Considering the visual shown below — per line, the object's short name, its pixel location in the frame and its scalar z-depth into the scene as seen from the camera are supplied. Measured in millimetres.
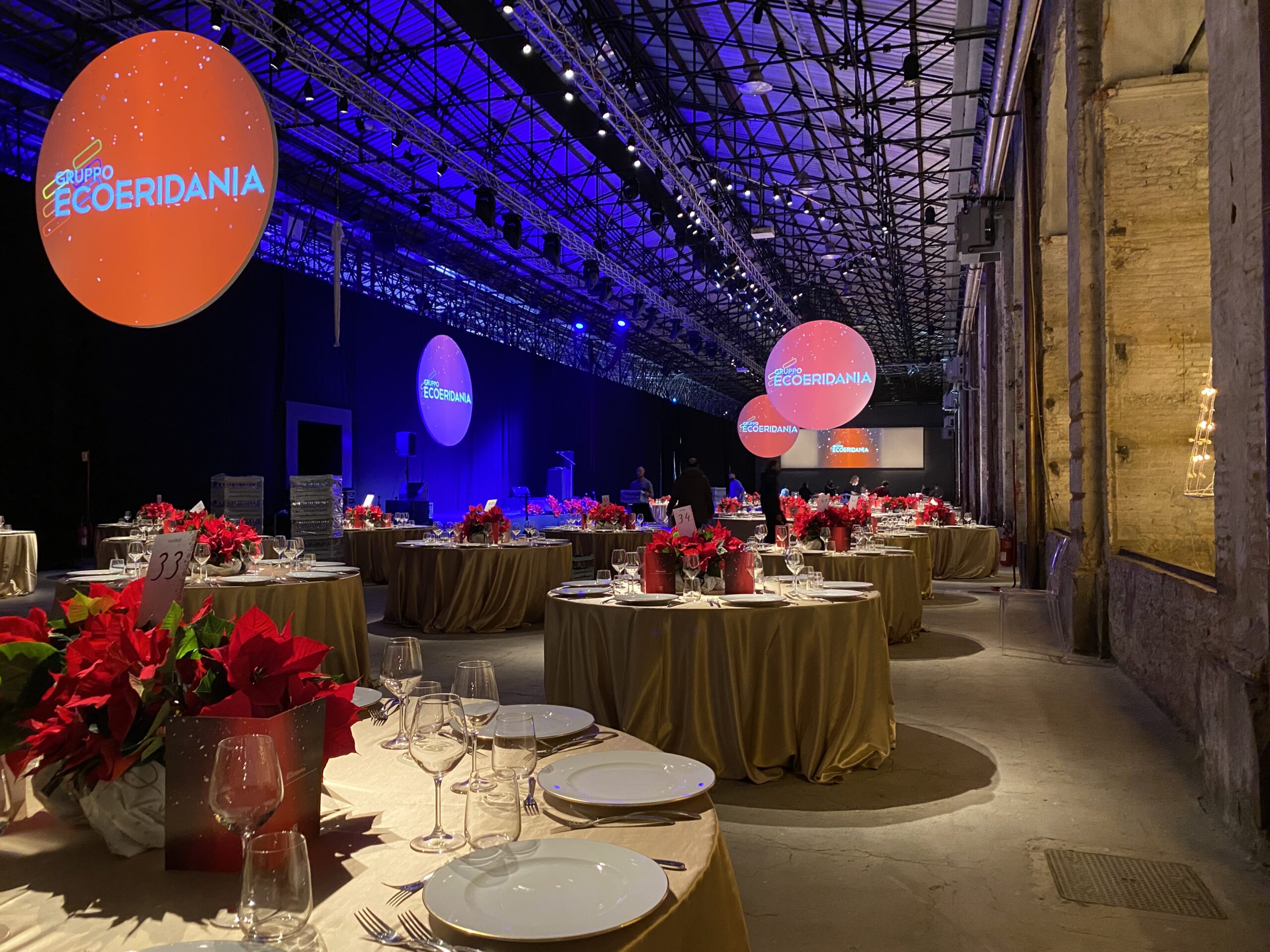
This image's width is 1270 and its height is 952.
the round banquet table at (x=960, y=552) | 11570
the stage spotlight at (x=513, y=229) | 13211
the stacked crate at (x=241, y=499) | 11297
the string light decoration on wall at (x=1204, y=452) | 5496
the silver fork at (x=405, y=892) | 1007
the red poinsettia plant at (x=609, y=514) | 10414
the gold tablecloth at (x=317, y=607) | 4363
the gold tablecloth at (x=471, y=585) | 7430
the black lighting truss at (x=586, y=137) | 9531
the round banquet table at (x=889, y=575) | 6168
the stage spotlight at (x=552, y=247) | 14273
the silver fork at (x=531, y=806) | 1280
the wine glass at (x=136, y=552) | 4367
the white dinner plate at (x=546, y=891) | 936
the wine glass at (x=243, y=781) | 924
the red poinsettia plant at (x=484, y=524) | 7656
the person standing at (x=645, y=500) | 14000
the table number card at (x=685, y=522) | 4090
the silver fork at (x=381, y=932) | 910
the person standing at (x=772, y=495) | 9695
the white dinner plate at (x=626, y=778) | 1299
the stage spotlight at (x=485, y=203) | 11962
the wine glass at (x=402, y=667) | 1492
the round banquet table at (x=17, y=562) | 9203
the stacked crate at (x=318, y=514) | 11594
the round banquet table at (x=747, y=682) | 3494
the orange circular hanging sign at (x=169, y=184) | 4230
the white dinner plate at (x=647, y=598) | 3658
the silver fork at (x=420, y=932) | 895
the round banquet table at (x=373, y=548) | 10531
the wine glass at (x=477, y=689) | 1294
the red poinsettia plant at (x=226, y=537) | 4902
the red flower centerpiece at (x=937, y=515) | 11773
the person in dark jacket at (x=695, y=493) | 9633
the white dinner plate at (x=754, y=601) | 3576
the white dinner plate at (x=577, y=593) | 3994
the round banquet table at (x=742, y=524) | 11844
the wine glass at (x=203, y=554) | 4867
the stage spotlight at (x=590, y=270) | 15977
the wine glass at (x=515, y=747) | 1080
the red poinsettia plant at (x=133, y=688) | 1093
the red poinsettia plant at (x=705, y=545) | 3789
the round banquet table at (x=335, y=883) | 937
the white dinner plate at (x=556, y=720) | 1639
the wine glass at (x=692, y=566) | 3666
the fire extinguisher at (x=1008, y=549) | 10414
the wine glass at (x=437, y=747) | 1151
